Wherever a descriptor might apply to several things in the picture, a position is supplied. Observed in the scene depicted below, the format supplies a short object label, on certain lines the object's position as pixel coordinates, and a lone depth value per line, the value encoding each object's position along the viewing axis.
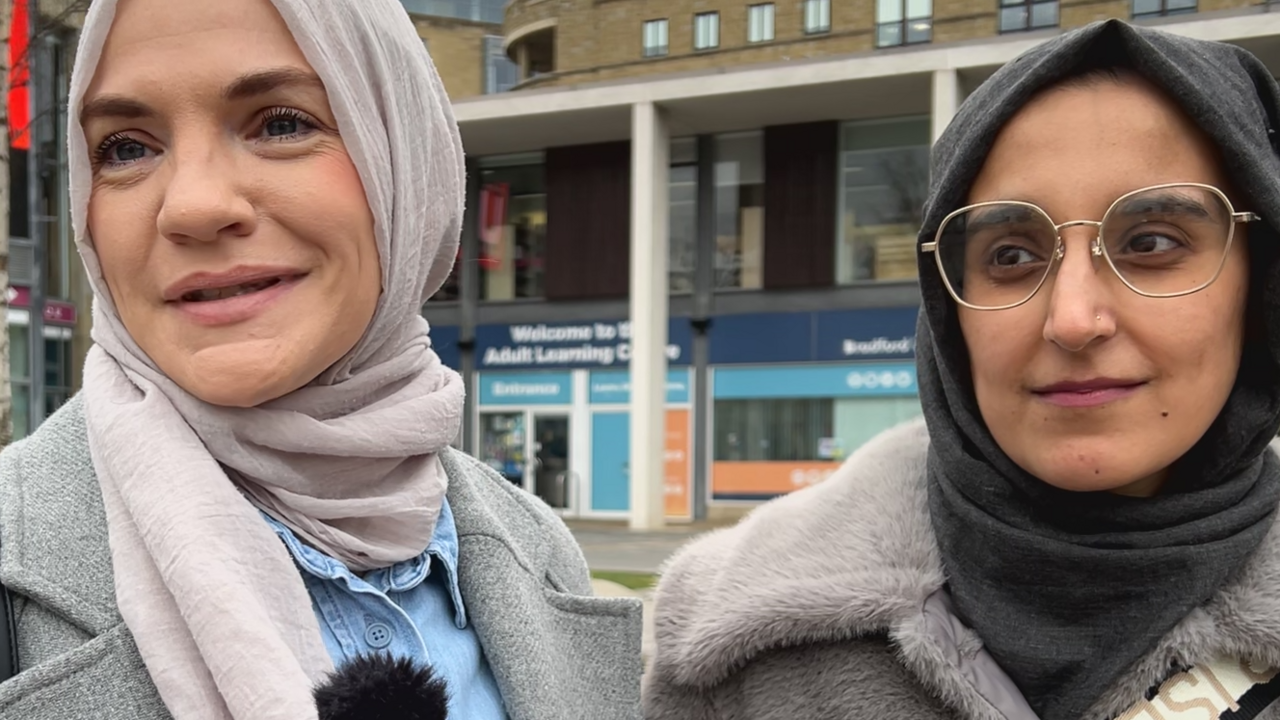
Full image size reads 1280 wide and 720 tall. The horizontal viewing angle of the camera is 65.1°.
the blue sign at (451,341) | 17.39
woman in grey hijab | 1.41
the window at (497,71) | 18.03
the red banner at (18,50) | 4.68
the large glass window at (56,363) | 14.40
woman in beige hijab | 1.23
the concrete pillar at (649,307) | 14.24
